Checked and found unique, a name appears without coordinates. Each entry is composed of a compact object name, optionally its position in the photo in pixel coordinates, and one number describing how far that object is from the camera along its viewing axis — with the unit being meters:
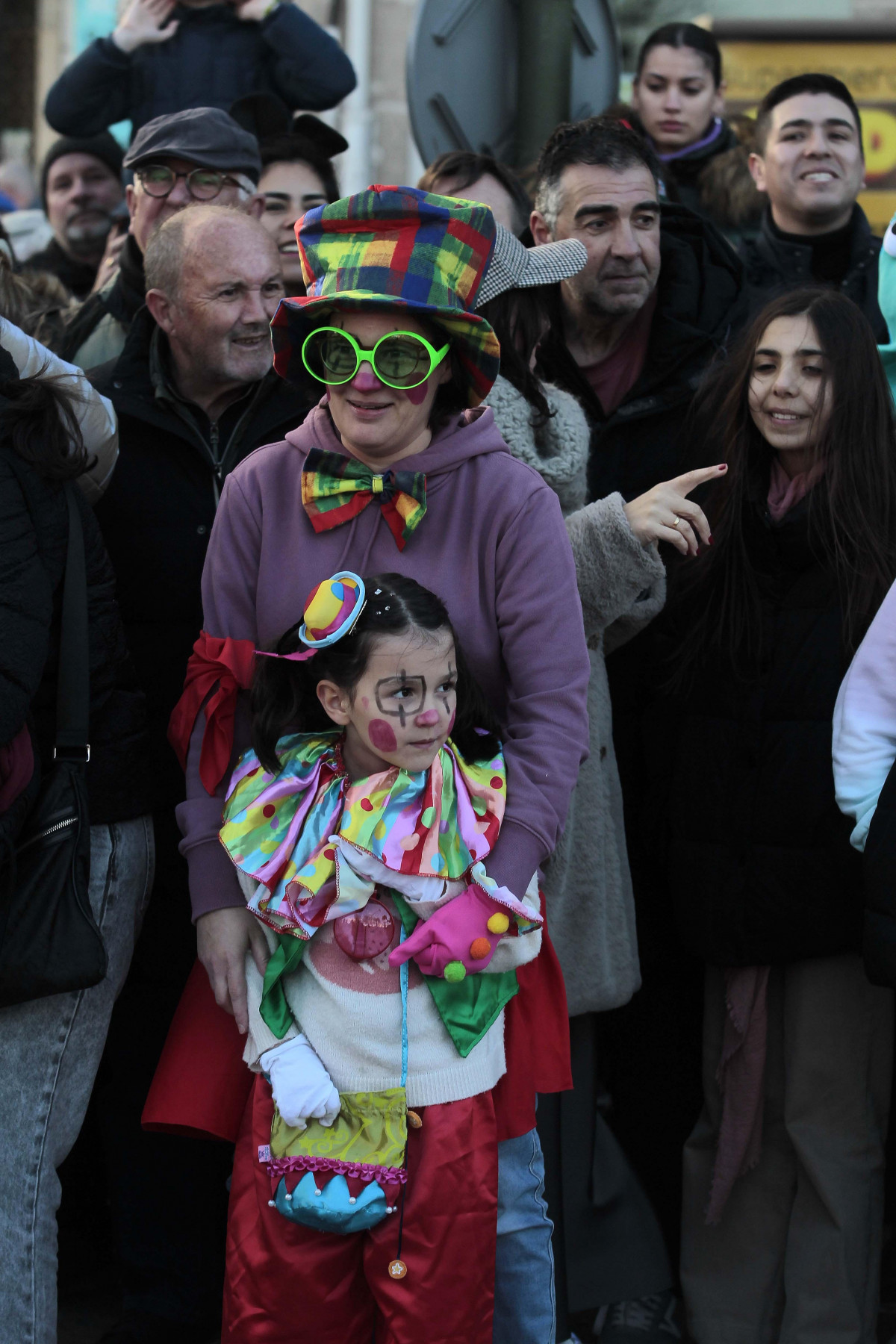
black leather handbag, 4.65
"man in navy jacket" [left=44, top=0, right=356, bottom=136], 9.76
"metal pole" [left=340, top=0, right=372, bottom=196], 17.58
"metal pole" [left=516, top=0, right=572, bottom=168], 8.17
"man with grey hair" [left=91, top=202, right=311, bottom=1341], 6.19
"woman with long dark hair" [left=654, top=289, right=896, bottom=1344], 5.96
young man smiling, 8.66
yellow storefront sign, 13.14
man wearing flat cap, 7.62
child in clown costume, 4.51
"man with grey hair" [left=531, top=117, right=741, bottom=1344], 6.38
